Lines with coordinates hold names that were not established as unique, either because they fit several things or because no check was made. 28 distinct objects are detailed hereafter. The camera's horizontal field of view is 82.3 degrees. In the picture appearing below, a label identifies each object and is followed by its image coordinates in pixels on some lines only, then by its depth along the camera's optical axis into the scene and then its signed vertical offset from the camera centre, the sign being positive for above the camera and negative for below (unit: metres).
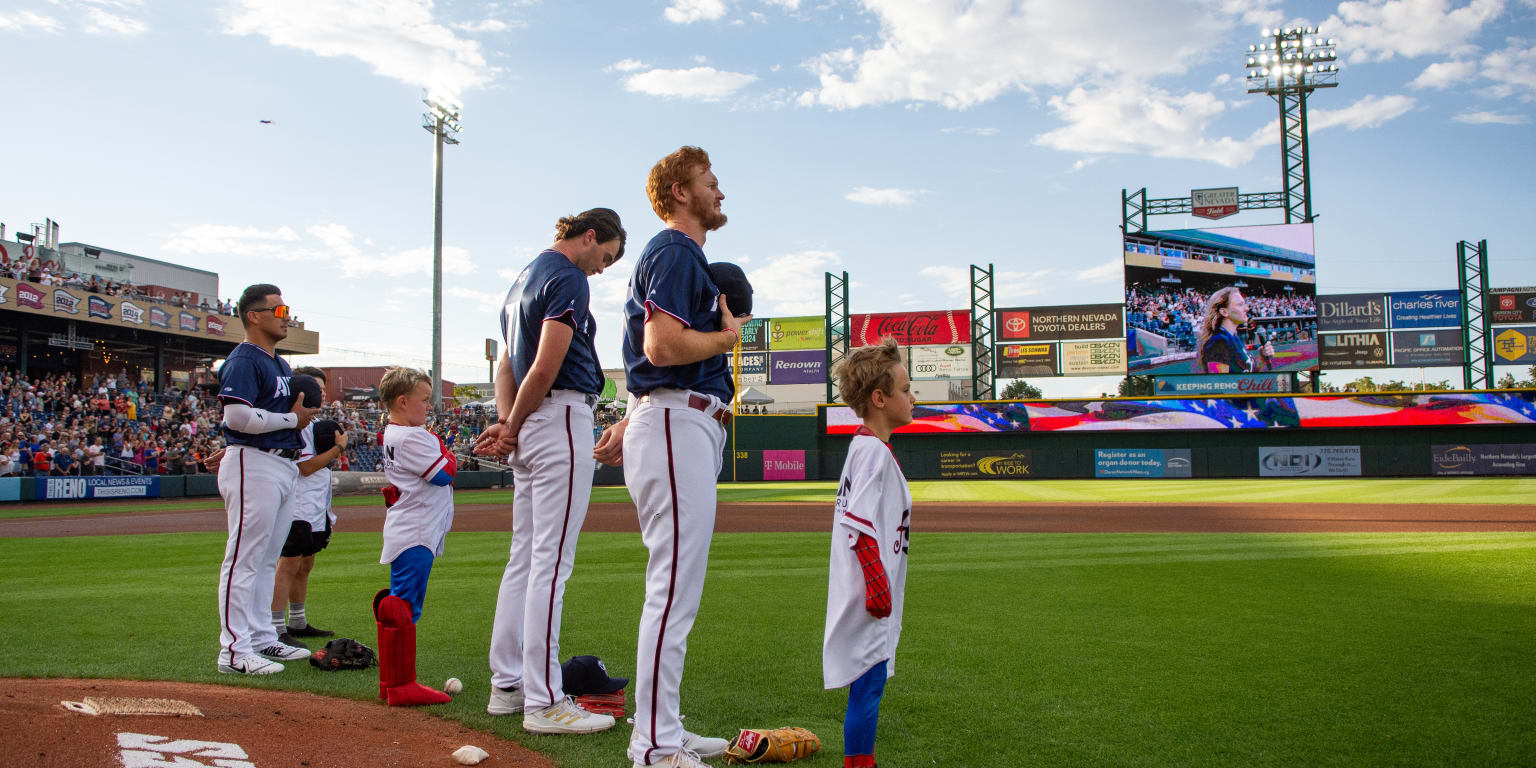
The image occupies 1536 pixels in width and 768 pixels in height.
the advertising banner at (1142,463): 29.50 -1.20
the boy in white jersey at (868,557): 2.66 -0.41
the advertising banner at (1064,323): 34.47 +4.14
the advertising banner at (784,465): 32.97 -1.39
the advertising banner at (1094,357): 34.47 +2.77
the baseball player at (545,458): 3.28 -0.11
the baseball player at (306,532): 5.17 -0.62
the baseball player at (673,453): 2.74 -0.08
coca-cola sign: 36.69 +4.24
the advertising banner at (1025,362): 34.91 +2.62
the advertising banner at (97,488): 21.36 -1.50
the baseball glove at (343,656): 4.31 -1.13
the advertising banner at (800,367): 38.28 +2.69
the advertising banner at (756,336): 38.89 +4.11
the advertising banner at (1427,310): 31.73 +4.24
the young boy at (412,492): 4.20 -0.31
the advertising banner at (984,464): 31.06 -1.30
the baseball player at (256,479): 4.25 -0.25
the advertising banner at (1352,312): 31.58 +4.18
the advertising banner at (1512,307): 32.84 +4.51
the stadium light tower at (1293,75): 31.45 +13.40
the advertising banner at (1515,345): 32.66 +3.06
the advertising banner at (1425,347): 31.77 +2.90
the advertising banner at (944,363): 36.62 +2.72
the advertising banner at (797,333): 38.22 +4.13
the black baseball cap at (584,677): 3.56 -1.01
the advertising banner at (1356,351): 31.53 +2.74
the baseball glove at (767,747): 2.84 -1.04
